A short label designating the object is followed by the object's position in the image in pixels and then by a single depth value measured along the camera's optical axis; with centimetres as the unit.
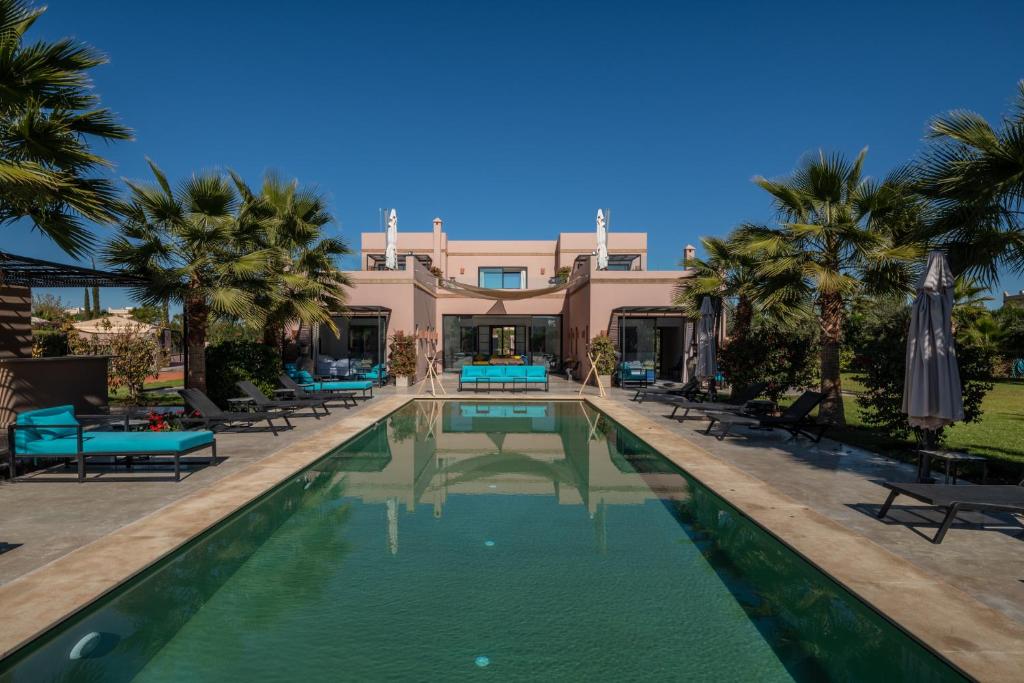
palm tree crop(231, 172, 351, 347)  1309
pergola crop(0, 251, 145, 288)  840
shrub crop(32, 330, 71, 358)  1338
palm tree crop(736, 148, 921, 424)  953
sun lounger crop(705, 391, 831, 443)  935
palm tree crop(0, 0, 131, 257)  528
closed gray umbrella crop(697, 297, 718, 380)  1395
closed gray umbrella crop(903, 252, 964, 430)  621
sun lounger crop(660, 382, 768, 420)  1109
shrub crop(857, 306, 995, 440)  818
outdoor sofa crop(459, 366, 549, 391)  1788
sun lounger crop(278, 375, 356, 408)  1312
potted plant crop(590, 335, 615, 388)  1909
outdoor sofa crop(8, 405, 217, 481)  651
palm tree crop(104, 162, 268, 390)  987
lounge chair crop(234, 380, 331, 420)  1074
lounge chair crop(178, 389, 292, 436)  891
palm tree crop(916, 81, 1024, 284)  588
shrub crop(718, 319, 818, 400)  1355
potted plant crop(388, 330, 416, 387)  1955
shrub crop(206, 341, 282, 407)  1219
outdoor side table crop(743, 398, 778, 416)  1122
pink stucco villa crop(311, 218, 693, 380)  2075
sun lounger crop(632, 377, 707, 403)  1401
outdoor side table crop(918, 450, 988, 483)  571
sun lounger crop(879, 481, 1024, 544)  454
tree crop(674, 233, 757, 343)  1412
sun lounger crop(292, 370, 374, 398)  1514
